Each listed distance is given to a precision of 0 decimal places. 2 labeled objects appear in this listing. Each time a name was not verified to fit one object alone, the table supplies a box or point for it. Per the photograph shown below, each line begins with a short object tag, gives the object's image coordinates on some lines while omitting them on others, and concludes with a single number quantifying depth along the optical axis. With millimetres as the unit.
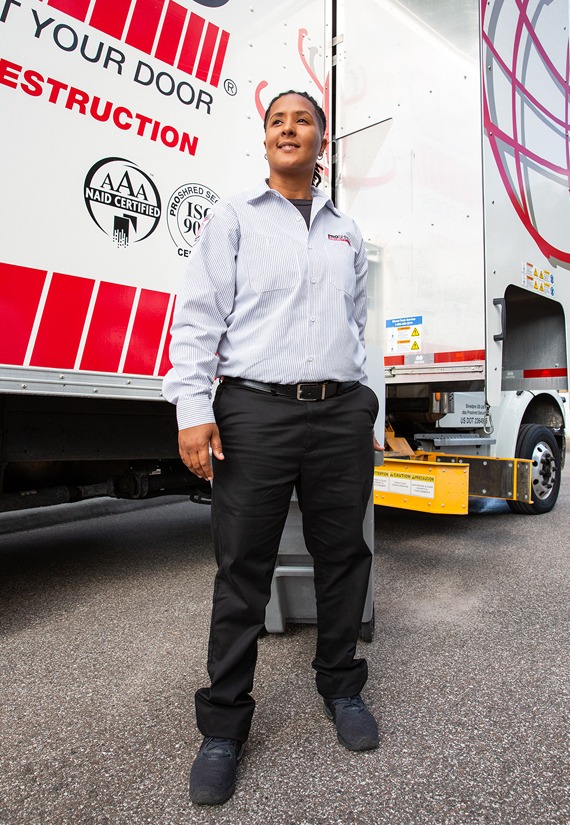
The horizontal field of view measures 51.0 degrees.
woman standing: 1677
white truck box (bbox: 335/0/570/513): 3727
